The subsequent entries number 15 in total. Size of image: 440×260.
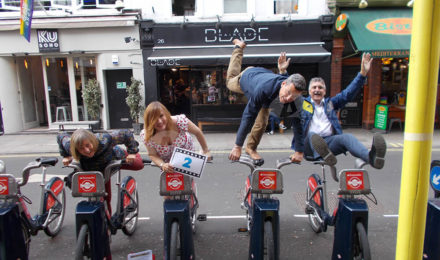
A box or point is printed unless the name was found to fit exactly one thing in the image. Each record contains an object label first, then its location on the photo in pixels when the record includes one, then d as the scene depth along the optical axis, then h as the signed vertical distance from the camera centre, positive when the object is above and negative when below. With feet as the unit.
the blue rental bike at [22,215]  9.70 -4.50
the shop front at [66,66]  36.94 +2.79
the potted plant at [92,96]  37.65 -1.09
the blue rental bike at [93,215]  9.63 -4.04
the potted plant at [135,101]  36.32 -1.68
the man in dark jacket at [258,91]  9.57 -0.23
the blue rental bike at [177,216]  9.57 -4.06
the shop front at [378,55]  33.55 +3.17
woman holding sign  9.87 -1.65
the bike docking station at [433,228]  9.17 -4.34
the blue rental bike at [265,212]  9.52 -3.96
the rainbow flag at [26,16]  30.94 +7.25
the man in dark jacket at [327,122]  10.05 -1.45
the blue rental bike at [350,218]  9.48 -4.24
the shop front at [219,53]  33.96 +3.62
